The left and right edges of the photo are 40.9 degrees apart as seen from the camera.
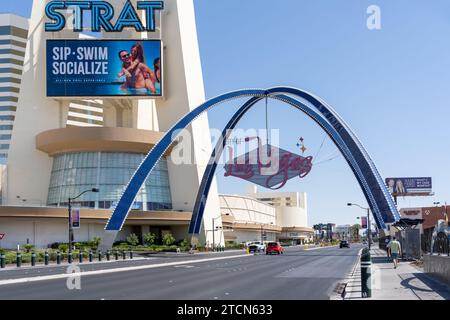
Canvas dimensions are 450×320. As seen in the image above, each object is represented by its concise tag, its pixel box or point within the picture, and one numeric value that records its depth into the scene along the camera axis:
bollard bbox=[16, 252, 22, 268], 42.06
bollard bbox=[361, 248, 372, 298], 16.97
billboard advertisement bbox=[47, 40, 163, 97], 84.69
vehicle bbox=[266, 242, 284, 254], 66.38
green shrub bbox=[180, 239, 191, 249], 84.50
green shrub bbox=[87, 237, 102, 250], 79.03
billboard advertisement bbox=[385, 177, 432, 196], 128.12
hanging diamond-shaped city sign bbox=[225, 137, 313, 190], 89.06
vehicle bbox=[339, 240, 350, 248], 97.94
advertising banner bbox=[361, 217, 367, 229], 121.13
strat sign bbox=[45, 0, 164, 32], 82.81
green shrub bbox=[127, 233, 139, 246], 84.00
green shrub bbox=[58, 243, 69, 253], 70.94
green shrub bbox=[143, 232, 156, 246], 88.44
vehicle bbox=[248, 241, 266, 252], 75.94
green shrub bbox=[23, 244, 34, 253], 64.36
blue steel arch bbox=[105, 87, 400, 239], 68.25
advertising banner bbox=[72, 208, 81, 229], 52.88
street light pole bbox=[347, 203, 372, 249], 80.88
